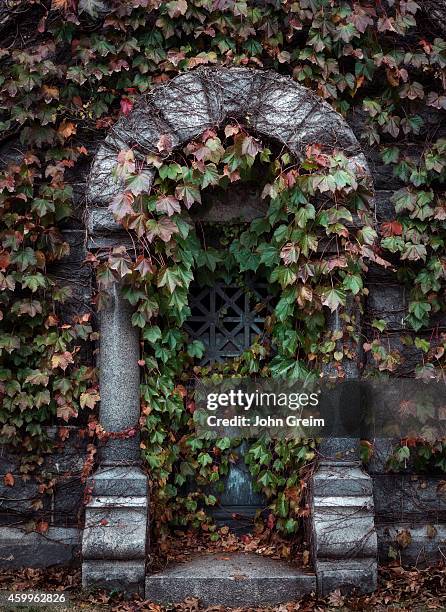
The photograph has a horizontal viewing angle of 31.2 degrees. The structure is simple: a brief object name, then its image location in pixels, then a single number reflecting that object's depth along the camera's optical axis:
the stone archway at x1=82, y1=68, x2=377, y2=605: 4.76
